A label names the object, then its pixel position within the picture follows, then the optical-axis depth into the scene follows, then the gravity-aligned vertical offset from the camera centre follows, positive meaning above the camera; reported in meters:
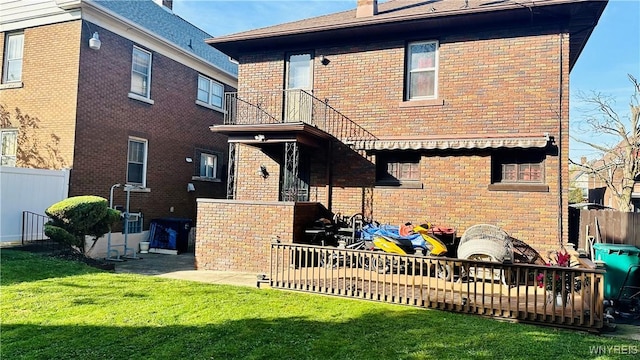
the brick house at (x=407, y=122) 9.27 +2.06
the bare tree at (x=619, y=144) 14.81 +2.54
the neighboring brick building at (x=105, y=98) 11.87 +3.10
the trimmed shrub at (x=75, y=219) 9.36 -0.68
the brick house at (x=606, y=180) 15.41 +1.38
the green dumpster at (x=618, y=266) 7.20 -1.06
